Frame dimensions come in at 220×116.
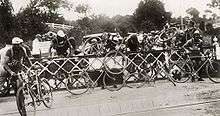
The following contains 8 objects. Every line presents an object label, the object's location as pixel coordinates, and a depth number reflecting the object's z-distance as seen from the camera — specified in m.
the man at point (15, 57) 9.64
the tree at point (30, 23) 16.22
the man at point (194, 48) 12.96
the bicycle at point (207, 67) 12.39
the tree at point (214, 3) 15.58
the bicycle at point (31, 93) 8.99
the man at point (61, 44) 13.29
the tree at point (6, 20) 11.91
